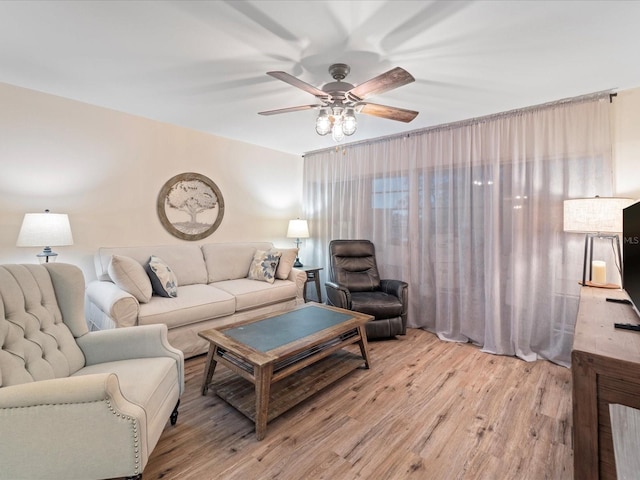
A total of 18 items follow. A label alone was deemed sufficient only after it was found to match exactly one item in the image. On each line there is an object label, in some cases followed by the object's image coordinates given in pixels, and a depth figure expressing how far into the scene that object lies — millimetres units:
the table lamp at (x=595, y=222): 2166
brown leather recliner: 3125
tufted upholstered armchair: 1173
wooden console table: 1155
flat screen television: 1602
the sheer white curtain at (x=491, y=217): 2641
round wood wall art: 3506
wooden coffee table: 1813
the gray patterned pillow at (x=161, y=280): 2857
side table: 4250
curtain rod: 2490
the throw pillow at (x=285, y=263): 3778
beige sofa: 2500
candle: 2387
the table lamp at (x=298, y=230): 4398
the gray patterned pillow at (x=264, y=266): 3660
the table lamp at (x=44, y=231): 2338
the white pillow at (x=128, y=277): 2576
